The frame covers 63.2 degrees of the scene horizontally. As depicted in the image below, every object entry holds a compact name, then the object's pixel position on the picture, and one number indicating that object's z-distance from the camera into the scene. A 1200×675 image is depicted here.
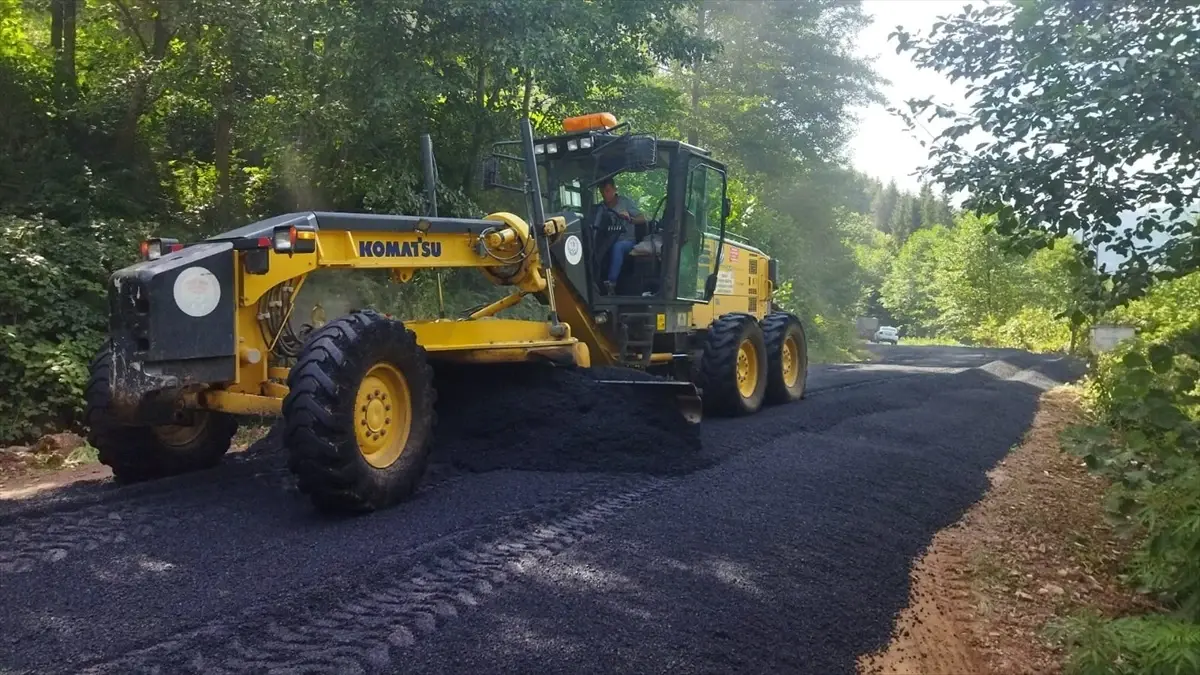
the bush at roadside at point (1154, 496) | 4.37
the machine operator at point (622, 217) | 8.23
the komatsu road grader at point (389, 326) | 4.67
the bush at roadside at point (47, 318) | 8.30
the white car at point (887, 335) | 49.76
